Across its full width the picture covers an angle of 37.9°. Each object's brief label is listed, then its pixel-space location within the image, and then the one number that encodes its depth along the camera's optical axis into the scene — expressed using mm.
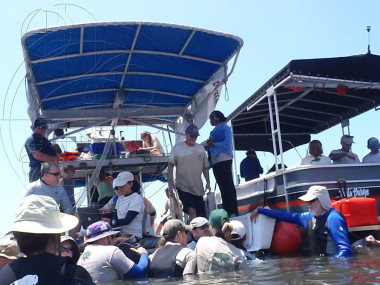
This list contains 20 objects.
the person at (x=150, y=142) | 11077
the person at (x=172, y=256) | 6188
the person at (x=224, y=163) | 9117
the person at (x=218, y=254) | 6113
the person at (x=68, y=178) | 9391
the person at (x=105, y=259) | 5789
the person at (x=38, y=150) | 8812
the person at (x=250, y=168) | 11922
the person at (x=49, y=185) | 7793
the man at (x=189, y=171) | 9062
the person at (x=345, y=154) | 9461
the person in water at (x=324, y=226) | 7047
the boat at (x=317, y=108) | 8414
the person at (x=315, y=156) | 9031
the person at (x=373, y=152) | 9891
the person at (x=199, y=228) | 7200
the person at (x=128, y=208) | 7527
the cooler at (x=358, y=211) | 7730
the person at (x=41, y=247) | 2934
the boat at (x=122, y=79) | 8578
